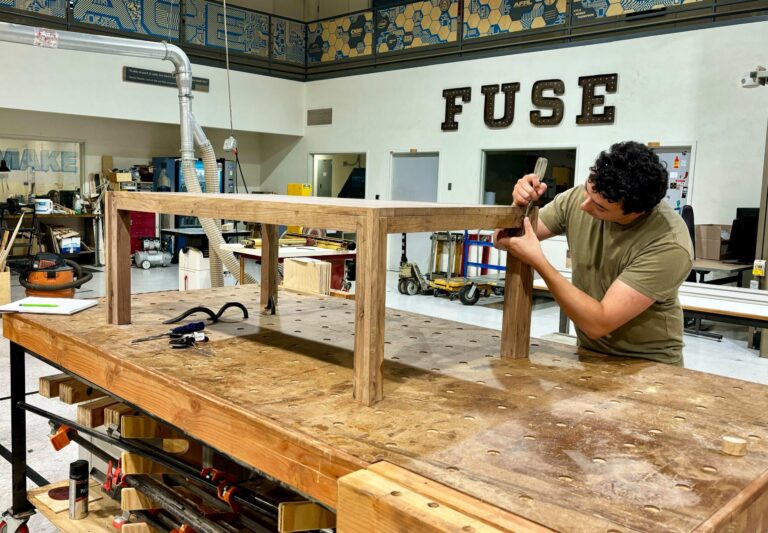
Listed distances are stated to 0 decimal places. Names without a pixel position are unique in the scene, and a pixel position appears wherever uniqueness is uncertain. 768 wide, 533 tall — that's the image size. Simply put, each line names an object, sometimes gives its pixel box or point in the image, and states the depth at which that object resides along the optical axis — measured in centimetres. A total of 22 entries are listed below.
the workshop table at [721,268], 607
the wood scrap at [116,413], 192
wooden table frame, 120
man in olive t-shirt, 162
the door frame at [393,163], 968
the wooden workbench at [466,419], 90
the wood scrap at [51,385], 215
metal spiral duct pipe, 372
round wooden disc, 106
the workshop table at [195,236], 865
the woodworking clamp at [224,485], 158
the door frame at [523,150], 816
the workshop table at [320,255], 596
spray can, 200
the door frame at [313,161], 1116
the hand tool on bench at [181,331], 173
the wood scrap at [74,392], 208
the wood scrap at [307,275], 280
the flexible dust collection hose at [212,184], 399
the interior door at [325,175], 1191
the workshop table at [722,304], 380
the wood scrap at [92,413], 201
